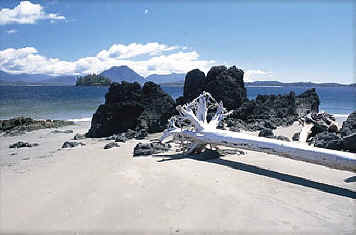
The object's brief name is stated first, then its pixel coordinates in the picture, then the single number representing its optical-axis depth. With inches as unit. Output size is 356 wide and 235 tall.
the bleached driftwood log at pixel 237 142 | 225.0
